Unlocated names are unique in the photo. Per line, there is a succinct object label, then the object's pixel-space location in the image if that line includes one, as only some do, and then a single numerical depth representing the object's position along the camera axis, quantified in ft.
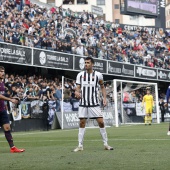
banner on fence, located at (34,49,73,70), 111.55
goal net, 102.85
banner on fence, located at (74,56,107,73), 125.18
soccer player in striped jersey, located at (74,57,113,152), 43.09
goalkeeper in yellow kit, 110.73
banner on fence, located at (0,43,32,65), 101.30
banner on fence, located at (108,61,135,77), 139.13
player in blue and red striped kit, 42.04
